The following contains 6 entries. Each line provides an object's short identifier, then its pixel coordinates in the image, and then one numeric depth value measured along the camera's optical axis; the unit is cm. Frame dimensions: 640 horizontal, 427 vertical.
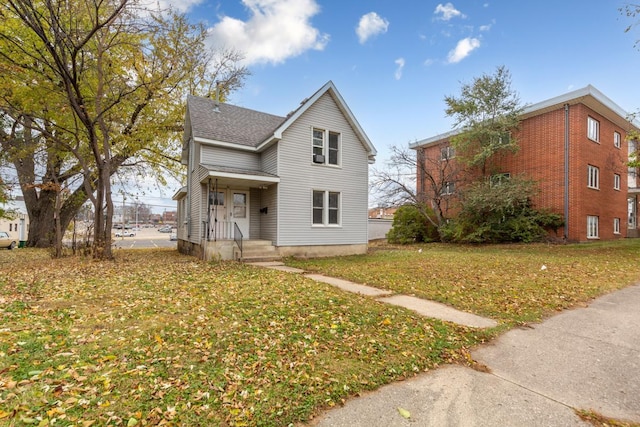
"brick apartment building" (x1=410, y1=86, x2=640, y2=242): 1714
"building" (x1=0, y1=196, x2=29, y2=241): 3449
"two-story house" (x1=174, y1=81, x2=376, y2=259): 1241
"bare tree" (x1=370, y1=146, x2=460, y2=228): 1991
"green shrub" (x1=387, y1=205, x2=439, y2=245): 2111
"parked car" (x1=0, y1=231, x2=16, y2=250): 2262
